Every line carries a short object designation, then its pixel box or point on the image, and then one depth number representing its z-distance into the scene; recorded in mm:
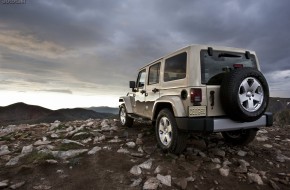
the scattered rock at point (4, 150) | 5827
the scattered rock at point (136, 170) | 4461
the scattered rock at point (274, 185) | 4102
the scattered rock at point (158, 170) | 4474
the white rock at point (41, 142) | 6473
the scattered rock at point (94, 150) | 5531
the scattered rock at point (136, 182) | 4070
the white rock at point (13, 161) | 5059
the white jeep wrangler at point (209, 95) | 4555
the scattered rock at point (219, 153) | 5394
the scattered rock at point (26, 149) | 5709
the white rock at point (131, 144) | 6064
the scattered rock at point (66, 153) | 5312
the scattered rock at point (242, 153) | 5492
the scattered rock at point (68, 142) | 6252
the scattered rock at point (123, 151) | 5549
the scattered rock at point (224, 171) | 4479
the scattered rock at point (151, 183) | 3971
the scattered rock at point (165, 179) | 4094
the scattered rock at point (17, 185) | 4074
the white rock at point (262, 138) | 6888
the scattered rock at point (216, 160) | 5010
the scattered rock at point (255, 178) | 4257
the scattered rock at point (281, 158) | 5318
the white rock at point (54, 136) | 7336
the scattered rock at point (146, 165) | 4688
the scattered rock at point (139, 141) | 6325
